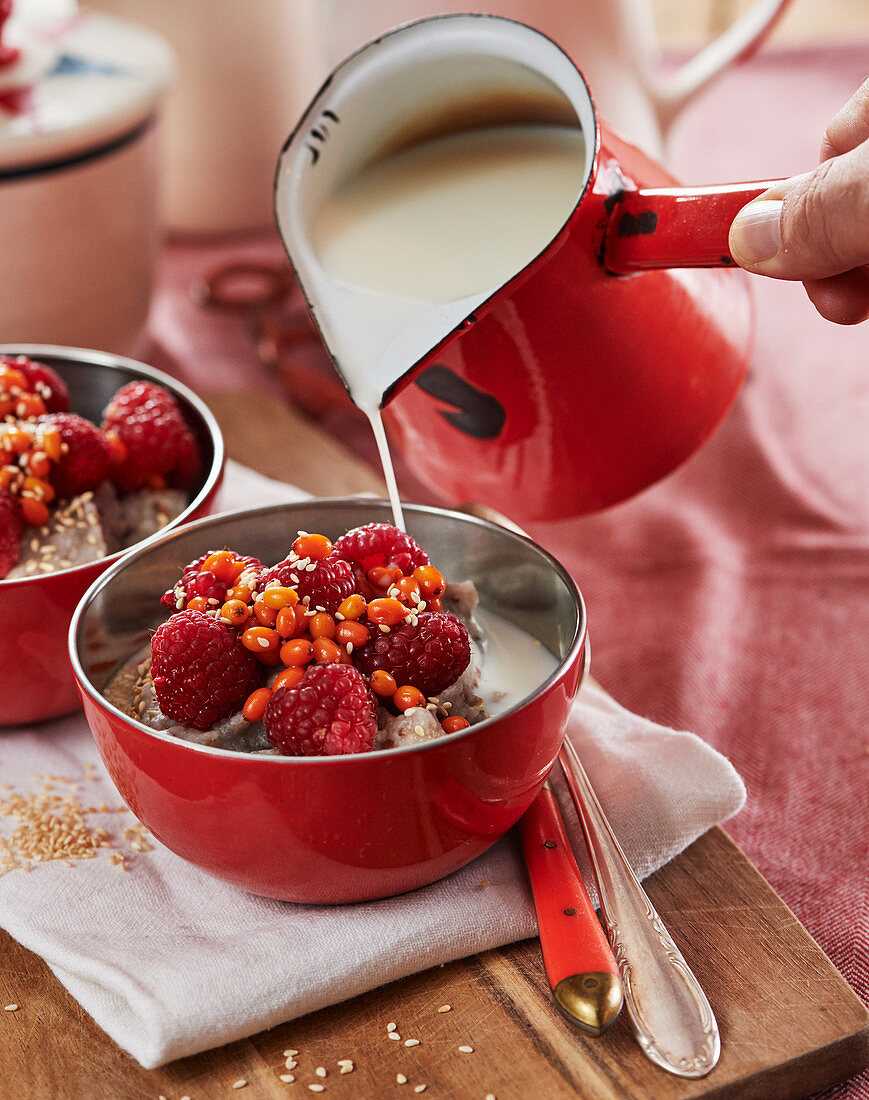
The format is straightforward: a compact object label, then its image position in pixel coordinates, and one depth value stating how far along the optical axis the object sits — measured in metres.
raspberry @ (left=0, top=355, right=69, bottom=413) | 0.73
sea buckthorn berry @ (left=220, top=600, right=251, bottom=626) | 0.62
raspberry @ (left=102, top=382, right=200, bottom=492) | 0.72
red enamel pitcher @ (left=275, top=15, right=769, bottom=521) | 0.65
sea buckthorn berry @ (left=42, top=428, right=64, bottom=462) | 0.70
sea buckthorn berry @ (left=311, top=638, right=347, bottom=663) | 0.62
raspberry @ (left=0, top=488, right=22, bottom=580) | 0.68
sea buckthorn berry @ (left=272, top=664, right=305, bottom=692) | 0.61
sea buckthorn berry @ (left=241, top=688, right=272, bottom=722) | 0.62
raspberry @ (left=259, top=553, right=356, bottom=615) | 0.63
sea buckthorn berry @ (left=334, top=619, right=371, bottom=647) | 0.62
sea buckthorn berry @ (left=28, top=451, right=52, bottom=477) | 0.69
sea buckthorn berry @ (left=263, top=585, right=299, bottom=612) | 0.62
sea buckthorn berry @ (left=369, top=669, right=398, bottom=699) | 0.62
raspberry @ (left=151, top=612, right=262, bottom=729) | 0.61
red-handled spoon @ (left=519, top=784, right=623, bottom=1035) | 0.59
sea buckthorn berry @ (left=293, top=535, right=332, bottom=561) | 0.64
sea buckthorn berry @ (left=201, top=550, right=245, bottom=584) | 0.64
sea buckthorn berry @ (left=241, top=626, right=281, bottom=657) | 0.62
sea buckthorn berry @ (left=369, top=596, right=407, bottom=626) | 0.63
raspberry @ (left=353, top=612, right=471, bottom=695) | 0.62
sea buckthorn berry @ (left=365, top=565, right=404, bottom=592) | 0.64
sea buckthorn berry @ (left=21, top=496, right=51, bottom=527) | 0.69
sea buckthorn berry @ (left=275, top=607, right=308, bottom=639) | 0.62
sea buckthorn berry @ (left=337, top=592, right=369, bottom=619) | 0.63
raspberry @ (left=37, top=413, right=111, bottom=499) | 0.70
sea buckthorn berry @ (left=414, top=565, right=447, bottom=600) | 0.64
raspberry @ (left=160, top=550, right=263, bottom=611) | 0.63
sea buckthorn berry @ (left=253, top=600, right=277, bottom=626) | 0.62
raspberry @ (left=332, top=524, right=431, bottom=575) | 0.64
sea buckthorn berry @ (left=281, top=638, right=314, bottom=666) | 0.62
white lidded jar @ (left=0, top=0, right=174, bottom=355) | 0.81
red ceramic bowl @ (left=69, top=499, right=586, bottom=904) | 0.59
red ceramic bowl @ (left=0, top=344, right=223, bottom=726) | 0.67
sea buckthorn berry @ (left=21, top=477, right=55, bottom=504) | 0.69
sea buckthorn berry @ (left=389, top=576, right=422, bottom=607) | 0.63
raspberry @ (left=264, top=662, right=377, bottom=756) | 0.60
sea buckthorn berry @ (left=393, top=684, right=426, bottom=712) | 0.62
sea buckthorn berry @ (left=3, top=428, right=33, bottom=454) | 0.70
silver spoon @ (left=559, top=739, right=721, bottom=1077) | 0.59
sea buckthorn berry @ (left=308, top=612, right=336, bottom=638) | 0.62
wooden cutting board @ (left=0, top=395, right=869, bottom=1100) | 0.59
